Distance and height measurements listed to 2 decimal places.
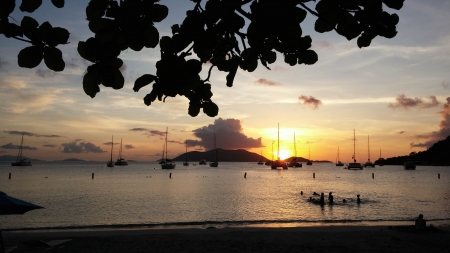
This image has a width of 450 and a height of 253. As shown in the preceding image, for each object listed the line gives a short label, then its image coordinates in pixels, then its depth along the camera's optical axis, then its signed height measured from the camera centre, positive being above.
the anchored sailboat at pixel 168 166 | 145.50 -1.42
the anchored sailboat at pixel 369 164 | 181.25 +0.83
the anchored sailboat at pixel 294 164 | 175.18 +0.23
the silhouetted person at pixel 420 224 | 19.12 -3.14
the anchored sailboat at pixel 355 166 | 159.75 -0.30
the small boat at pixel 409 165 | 154.38 +0.51
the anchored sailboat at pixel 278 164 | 147.09 +0.05
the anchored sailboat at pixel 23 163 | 169.32 -1.28
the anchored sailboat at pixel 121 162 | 187.62 -0.08
